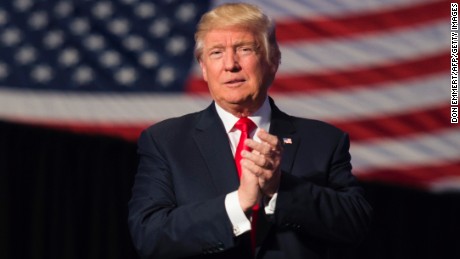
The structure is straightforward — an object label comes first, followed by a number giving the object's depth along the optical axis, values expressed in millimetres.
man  7773
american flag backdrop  10068
